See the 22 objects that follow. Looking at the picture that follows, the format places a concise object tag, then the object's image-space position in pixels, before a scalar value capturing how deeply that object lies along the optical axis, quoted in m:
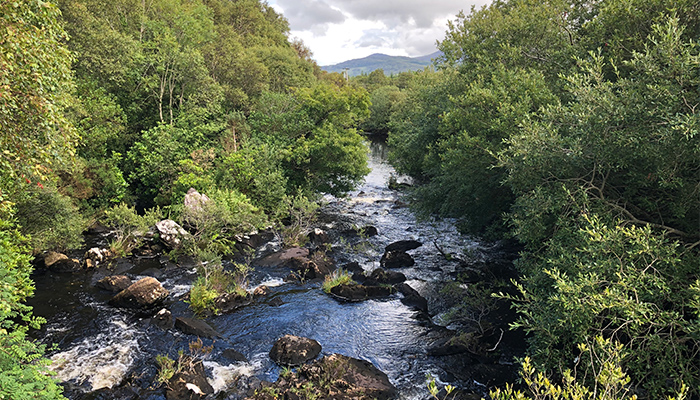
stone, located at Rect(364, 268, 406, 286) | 16.83
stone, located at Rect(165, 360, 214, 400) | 9.41
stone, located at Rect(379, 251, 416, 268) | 18.95
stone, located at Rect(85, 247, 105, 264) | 17.25
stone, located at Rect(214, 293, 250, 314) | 14.34
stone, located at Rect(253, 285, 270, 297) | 15.67
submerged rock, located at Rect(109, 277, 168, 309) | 13.85
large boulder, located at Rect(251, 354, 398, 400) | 9.41
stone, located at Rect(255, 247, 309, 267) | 18.94
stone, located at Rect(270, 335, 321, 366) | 11.32
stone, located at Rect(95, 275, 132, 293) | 14.99
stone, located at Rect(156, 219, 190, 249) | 19.24
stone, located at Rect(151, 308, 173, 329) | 12.79
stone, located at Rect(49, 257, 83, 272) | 16.36
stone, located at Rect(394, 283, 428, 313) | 15.01
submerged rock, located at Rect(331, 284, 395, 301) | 15.74
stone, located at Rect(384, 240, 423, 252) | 21.14
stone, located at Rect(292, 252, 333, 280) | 17.69
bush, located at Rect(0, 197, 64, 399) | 6.28
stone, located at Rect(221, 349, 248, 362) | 11.40
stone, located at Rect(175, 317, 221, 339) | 12.50
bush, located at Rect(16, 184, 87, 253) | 14.53
